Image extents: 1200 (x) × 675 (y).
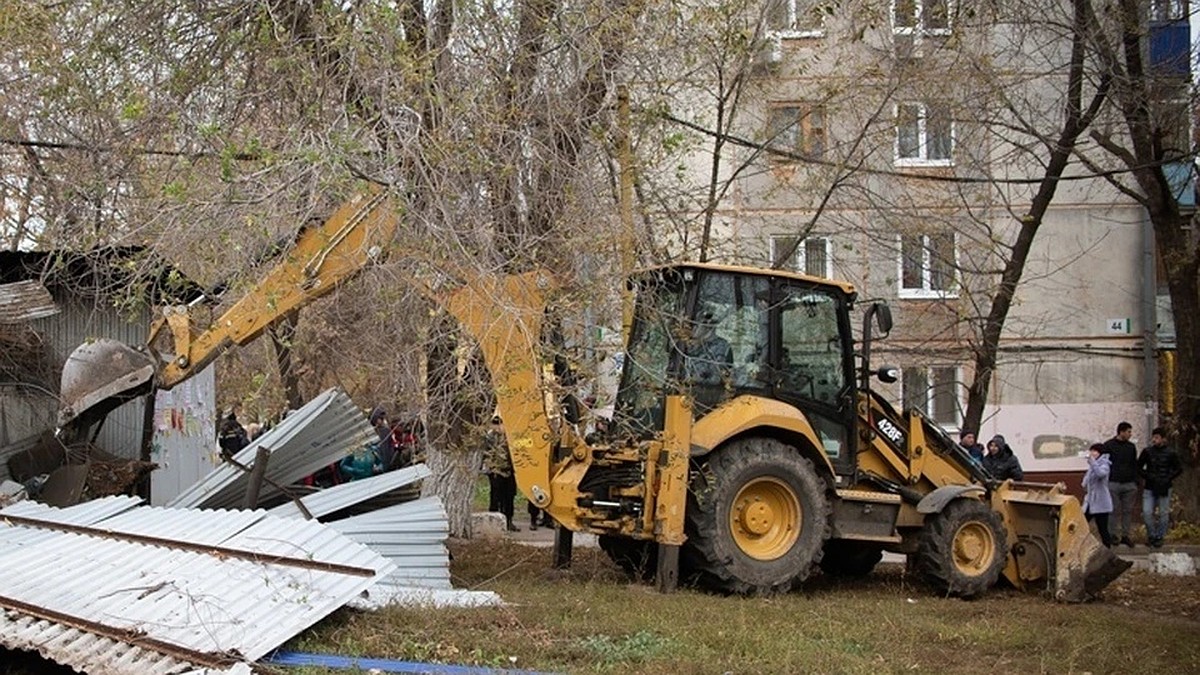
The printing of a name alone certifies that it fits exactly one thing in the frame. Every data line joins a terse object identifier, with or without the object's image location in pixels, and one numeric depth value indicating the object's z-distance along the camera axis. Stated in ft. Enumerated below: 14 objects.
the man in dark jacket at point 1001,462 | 58.29
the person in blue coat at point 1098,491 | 57.21
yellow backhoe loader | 35.76
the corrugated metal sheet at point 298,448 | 41.47
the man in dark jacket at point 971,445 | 57.26
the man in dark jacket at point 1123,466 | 59.67
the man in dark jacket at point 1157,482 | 59.36
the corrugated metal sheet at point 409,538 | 35.60
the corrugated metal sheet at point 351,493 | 38.11
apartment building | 57.31
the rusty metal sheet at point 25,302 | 46.75
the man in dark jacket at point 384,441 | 56.80
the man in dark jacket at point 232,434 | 68.77
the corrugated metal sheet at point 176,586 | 25.03
